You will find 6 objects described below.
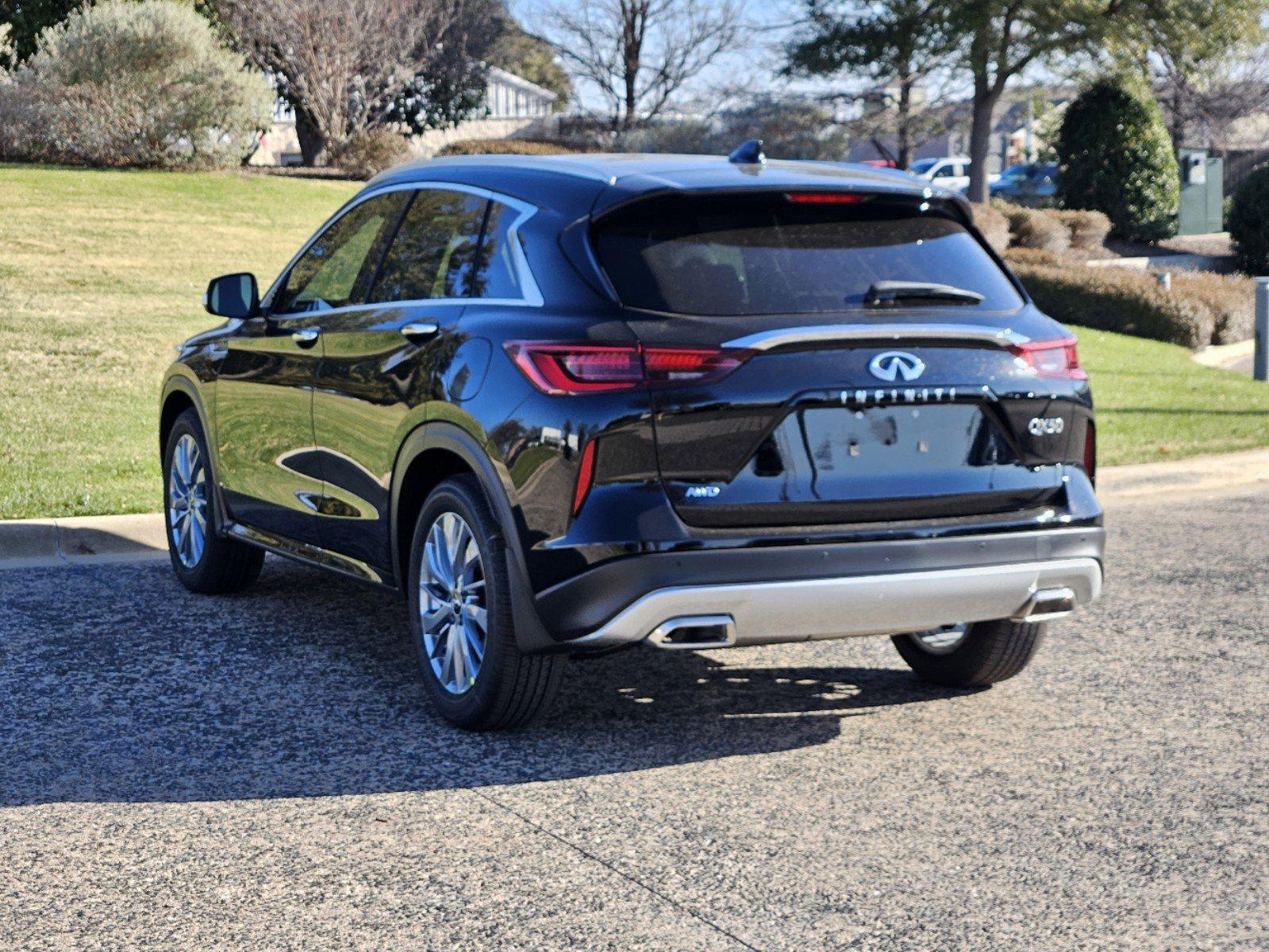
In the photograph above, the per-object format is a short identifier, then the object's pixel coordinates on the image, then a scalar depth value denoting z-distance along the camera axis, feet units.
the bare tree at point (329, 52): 104.17
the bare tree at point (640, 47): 144.05
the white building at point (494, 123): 155.53
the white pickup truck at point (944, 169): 165.17
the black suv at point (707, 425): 16.08
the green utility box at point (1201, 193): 125.08
